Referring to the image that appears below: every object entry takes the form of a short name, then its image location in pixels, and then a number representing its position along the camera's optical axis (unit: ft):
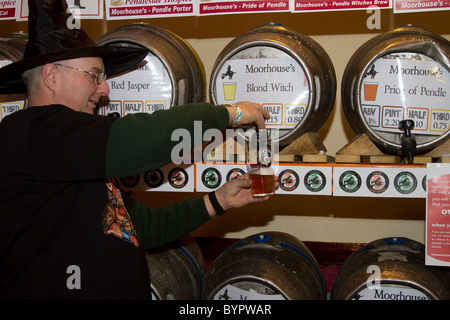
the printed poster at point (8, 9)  8.54
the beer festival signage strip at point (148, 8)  7.63
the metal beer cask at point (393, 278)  6.62
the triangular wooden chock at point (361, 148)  6.82
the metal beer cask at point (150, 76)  7.21
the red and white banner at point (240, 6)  7.36
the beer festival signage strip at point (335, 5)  7.07
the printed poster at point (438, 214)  6.39
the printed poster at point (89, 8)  7.83
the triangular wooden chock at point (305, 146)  6.93
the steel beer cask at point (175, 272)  7.75
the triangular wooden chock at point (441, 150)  6.70
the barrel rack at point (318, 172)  6.58
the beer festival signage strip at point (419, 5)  6.82
